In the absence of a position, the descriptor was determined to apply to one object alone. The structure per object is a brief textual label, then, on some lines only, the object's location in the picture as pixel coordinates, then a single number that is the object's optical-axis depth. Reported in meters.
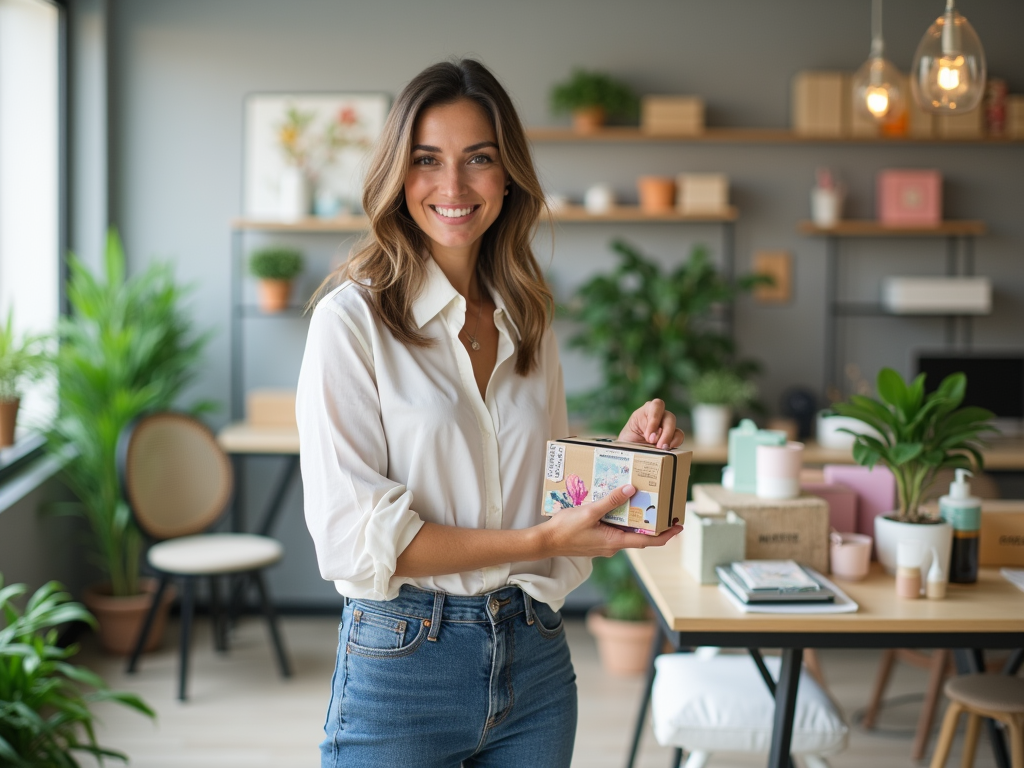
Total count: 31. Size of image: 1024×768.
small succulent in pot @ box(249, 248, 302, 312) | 4.56
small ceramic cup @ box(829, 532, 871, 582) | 2.29
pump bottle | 2.26
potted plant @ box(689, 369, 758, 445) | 4.20
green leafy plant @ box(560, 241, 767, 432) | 4.13
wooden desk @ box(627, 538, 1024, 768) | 2.00
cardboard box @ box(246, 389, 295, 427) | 4.51
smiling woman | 1.42
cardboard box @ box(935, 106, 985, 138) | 4.56
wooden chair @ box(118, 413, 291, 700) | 3.84
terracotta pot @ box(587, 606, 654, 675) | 4.07
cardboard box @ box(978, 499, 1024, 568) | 2.41
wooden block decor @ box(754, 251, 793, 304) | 4.78
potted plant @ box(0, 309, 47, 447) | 3.39
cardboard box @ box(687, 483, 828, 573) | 2.31
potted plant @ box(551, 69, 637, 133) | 4.50
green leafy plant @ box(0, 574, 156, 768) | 2.44
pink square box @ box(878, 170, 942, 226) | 4.64
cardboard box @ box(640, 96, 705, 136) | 4.55
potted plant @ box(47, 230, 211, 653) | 4.14
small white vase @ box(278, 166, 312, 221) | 4.64
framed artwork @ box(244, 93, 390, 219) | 4.72
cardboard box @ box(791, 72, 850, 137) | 4.55
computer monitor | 4.48
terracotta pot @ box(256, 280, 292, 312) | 4.61
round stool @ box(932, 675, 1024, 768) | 2.33
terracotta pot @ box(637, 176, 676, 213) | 4.59
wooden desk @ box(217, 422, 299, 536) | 4.19
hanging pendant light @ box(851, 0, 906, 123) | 3.09
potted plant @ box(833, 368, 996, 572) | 2.24
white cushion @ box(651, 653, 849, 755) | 2.31
